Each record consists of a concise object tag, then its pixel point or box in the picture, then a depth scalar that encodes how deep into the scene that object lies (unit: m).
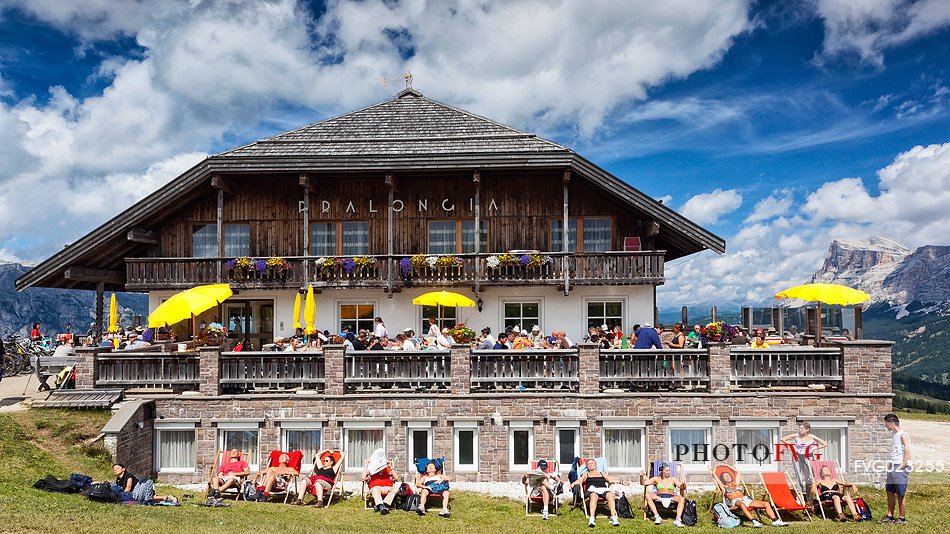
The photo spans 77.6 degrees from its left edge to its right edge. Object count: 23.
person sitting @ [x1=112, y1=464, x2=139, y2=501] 10.95
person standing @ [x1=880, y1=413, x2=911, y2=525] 10.54
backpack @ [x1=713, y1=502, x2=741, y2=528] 11.02
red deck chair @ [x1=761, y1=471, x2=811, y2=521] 11.55
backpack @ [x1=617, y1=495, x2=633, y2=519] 11.44
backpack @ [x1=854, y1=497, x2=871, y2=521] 11.33
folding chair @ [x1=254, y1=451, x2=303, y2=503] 12.17
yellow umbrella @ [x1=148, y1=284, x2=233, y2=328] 13.91
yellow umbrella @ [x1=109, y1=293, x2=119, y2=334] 18.59
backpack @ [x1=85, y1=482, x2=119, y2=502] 10.26
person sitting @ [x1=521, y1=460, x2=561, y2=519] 11.61
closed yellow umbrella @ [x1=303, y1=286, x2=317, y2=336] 15.90
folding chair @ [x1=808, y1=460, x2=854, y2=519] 11.73
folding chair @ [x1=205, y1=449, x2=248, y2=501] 12.09
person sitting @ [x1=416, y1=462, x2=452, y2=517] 11.59
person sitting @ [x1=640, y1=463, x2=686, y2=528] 11.27
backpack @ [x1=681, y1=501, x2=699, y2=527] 11.12
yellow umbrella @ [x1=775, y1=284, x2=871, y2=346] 14.86
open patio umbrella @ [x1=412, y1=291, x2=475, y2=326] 16.36
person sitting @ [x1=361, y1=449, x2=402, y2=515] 11.70
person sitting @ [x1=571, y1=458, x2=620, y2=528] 11.14
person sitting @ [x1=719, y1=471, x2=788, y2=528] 11.34
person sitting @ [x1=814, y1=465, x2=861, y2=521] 11.53
